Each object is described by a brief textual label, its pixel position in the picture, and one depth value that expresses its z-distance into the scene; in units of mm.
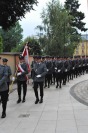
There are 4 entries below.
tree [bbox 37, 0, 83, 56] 24960
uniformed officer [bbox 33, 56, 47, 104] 6321
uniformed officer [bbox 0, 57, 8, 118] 5055
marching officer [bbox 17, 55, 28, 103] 6452
